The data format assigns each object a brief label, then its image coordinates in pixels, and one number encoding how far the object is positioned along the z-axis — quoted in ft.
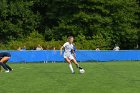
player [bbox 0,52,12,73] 77.41
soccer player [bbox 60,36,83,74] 74.69
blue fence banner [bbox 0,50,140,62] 123.65
